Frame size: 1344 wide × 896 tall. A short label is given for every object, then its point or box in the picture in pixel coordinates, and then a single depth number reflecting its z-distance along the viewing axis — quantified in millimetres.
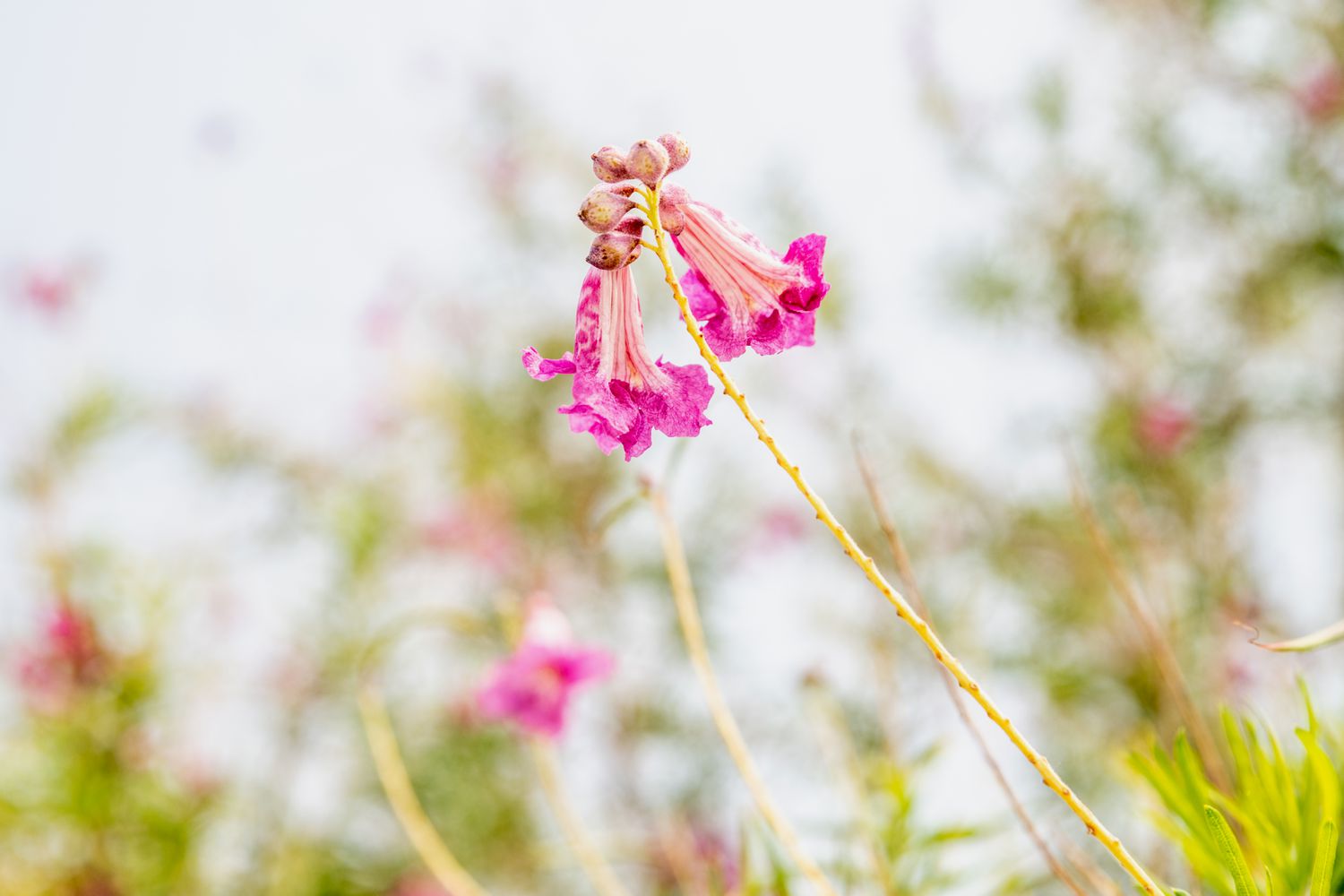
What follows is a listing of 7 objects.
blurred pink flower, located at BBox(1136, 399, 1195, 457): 2324
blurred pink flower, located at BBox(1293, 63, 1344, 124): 2298
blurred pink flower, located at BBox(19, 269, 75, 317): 2246
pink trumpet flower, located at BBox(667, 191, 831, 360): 498
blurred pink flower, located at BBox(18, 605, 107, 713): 1665
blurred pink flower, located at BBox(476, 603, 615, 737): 795
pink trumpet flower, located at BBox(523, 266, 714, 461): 491
